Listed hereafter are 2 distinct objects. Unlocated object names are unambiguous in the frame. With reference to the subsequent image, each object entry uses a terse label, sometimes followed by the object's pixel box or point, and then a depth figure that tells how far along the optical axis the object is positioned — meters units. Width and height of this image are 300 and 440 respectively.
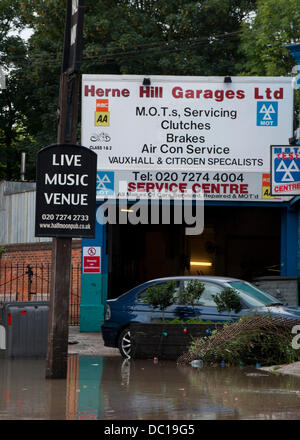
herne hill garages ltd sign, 21.70
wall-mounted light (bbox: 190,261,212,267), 31.70
